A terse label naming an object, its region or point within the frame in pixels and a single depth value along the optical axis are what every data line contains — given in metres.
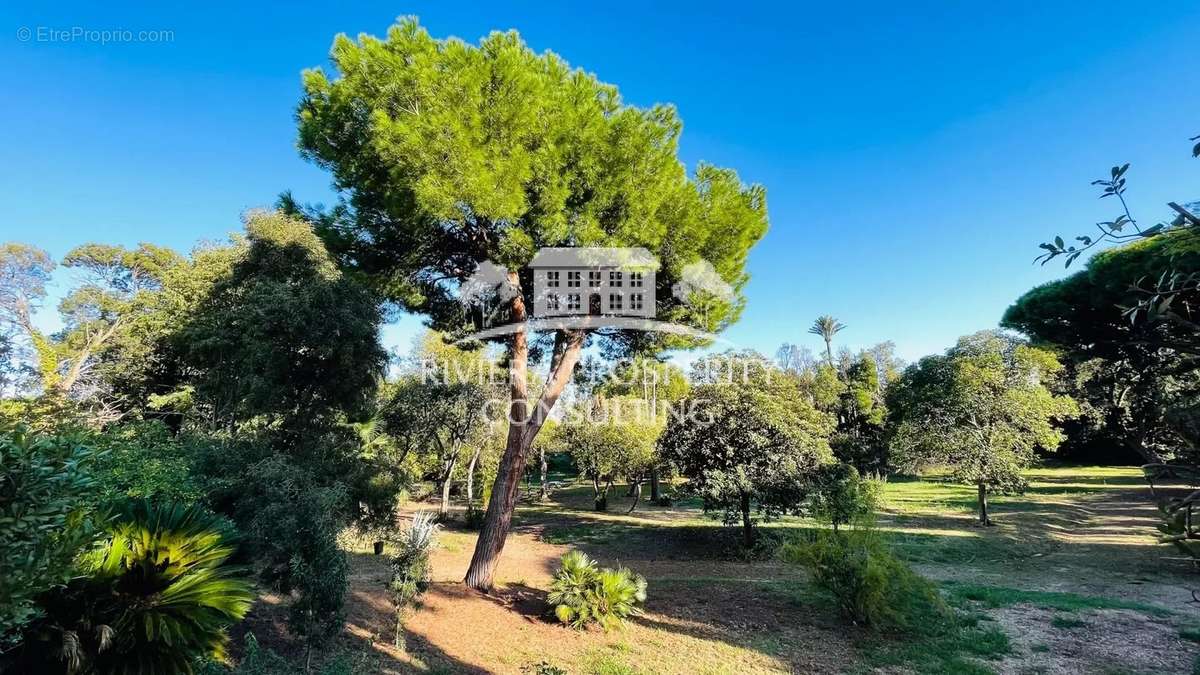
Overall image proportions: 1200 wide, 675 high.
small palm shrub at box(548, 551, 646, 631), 6.86
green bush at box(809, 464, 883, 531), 10.16
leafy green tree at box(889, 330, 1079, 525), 13.81
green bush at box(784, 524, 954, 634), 6.74
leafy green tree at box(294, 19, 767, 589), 6.98
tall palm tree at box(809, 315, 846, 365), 44.69
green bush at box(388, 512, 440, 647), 6.13
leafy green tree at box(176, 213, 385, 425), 9.40
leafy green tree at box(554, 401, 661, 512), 19.19
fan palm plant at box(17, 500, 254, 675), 3.56
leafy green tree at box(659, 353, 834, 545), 11.72
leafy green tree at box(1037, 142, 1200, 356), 1.74
